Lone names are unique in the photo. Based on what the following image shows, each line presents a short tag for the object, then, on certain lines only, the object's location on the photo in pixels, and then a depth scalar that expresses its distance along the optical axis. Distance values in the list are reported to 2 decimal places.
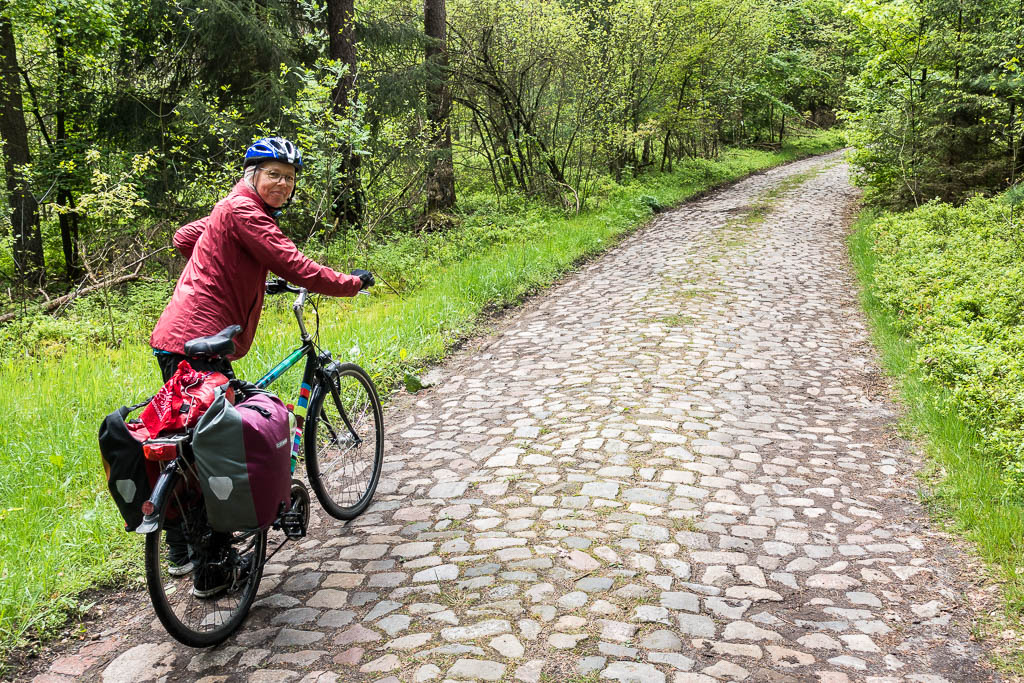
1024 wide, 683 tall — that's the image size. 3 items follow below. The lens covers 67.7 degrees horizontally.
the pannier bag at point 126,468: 3.26
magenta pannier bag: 3.30
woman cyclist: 3.88
